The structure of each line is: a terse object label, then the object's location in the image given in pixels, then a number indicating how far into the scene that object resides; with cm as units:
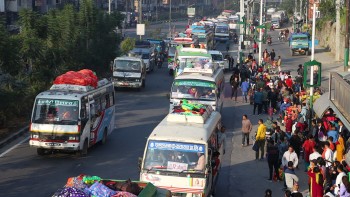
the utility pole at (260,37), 5268
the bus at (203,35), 6812
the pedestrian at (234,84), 3891
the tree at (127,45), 6255
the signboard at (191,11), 13406
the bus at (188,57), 3976
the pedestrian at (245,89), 3847
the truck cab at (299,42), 6738
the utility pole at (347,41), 3906
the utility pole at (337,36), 5993
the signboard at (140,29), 7200
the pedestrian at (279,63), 5254
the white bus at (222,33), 8988
